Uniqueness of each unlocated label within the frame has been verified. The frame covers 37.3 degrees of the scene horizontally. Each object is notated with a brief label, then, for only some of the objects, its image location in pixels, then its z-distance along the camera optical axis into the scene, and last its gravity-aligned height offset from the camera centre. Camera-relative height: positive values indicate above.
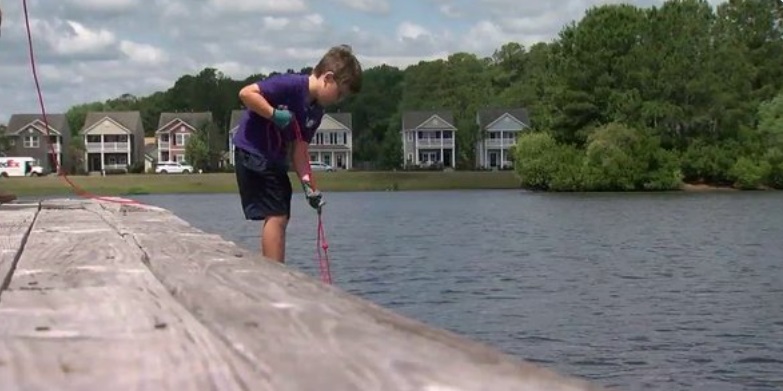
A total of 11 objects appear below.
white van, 95.31 -0.85
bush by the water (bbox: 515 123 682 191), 69.00 -0.49
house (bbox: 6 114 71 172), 112.12 +1.83
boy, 6.90 +0.16
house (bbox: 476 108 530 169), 110.81 +2.15
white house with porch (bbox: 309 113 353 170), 117.94 +1.52
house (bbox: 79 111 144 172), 115.44 +1.66
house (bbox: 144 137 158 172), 114.71 +0.39
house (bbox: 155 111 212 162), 119.75 +2.53
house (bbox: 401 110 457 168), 112.25 +1.71
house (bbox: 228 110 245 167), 119.10 +4.04
